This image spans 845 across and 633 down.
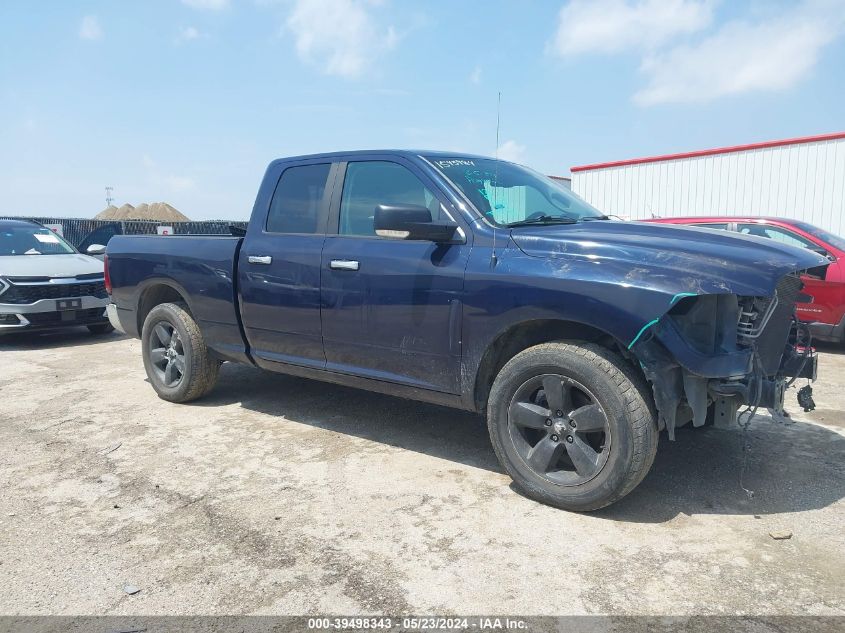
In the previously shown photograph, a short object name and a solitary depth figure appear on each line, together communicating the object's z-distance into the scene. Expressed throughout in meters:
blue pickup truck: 3.00
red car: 7.08
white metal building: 13.17
